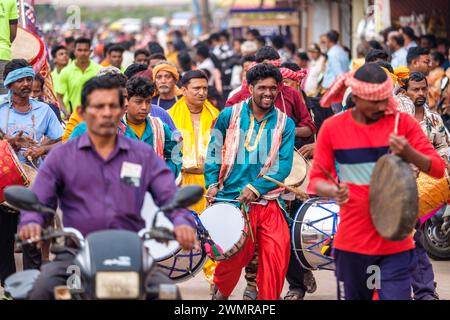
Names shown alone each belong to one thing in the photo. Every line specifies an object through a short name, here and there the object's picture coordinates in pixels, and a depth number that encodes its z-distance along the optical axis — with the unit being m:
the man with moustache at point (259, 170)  13.33
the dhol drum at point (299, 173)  14.26
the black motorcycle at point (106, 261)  8.64
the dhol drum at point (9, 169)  14.05
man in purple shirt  9.51
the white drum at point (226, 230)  13.11
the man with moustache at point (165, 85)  19.27
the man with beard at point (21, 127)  14.64
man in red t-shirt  10.14
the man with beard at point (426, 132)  13.32
